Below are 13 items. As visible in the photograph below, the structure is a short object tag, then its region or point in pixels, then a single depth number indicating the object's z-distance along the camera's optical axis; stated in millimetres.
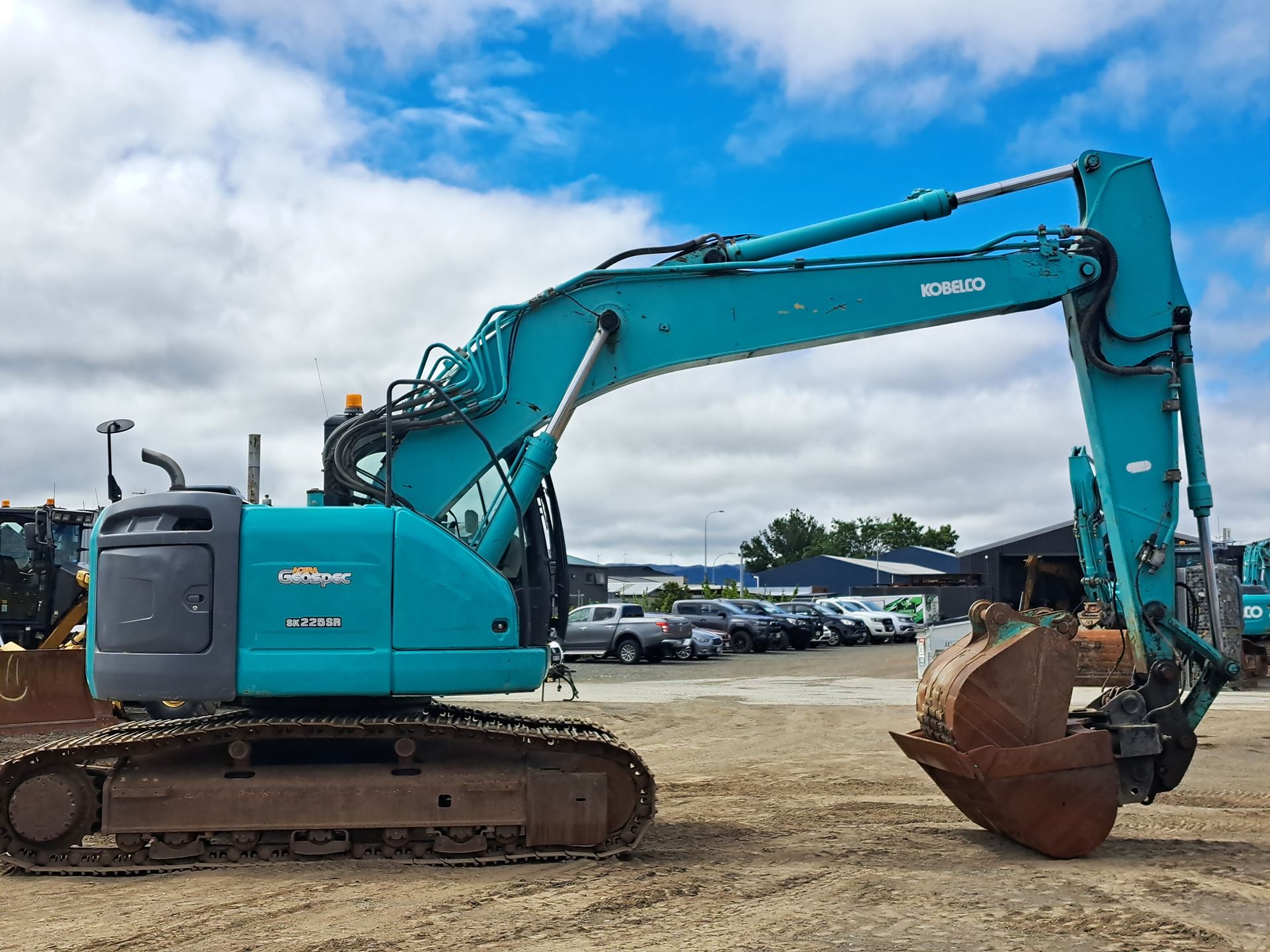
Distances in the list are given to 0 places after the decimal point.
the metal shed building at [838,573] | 85938
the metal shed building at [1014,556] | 51562
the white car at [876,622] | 42438
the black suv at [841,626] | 41406
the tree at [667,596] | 48156
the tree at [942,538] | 116125
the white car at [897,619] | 42941
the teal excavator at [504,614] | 6887
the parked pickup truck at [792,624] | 37469
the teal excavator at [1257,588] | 22781
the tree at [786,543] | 124375
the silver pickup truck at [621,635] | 30375
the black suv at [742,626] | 36219
